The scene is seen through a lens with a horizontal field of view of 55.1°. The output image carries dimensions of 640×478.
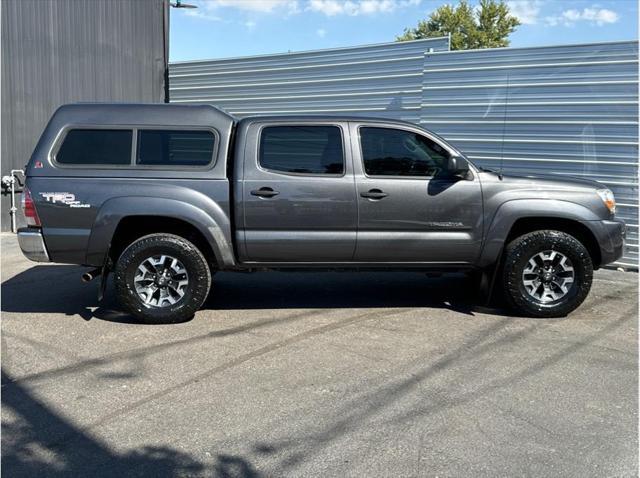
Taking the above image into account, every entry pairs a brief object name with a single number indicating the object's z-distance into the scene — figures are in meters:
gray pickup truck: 5.66
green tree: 48.03
